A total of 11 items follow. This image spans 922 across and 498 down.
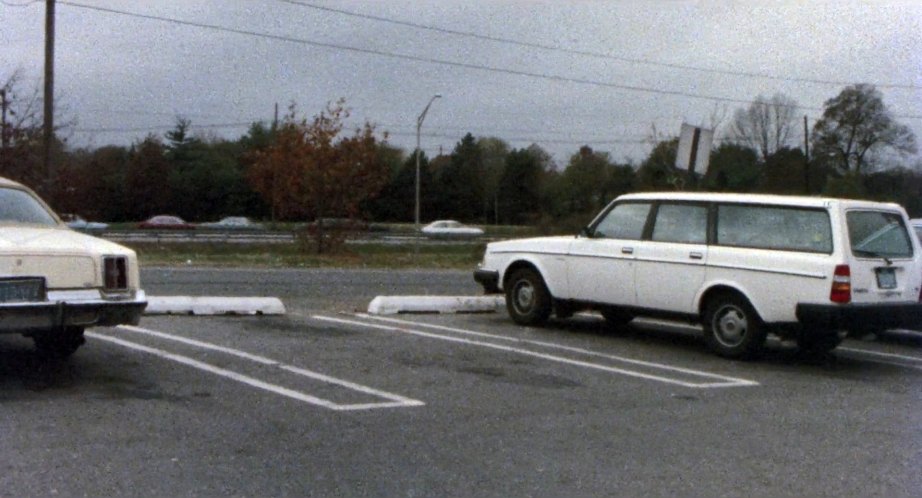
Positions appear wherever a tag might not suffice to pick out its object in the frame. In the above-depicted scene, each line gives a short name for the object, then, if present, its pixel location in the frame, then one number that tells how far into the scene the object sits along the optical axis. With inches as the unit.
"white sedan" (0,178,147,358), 306.7
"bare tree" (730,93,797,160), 1979.6
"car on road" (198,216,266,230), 2075.1
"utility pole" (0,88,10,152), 1181.1
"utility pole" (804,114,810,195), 1729.8
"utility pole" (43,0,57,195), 1022.4
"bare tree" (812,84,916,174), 1771.7
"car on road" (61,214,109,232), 1505.3
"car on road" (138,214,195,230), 2170.3
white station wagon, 398.6
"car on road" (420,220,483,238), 2174.7
